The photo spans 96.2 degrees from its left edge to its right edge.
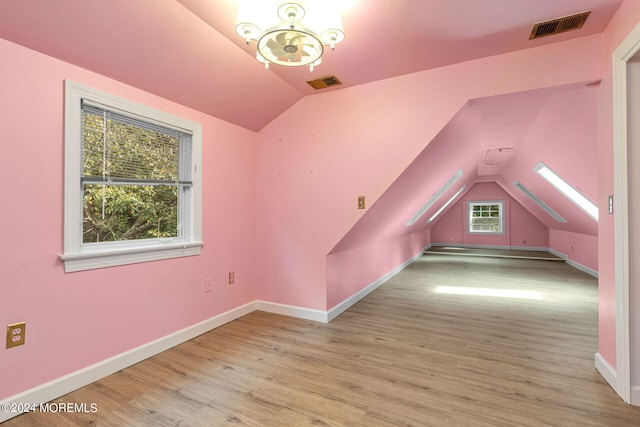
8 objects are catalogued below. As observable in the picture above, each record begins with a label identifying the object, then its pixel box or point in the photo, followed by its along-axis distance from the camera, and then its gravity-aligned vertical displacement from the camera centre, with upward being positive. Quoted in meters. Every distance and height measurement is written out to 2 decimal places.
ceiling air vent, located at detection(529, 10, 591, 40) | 1.72 +1.19
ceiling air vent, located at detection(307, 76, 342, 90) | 2.50 +1.21
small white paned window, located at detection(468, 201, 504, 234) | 8.45 -0.01
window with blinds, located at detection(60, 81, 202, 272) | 1.82 +0.26
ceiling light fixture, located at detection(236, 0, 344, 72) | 1.32 +0.92
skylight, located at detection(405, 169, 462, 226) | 4.61 +0.32
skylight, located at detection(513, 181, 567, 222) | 5.77 +0.29
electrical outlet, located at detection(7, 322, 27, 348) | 1.55 -0.63
